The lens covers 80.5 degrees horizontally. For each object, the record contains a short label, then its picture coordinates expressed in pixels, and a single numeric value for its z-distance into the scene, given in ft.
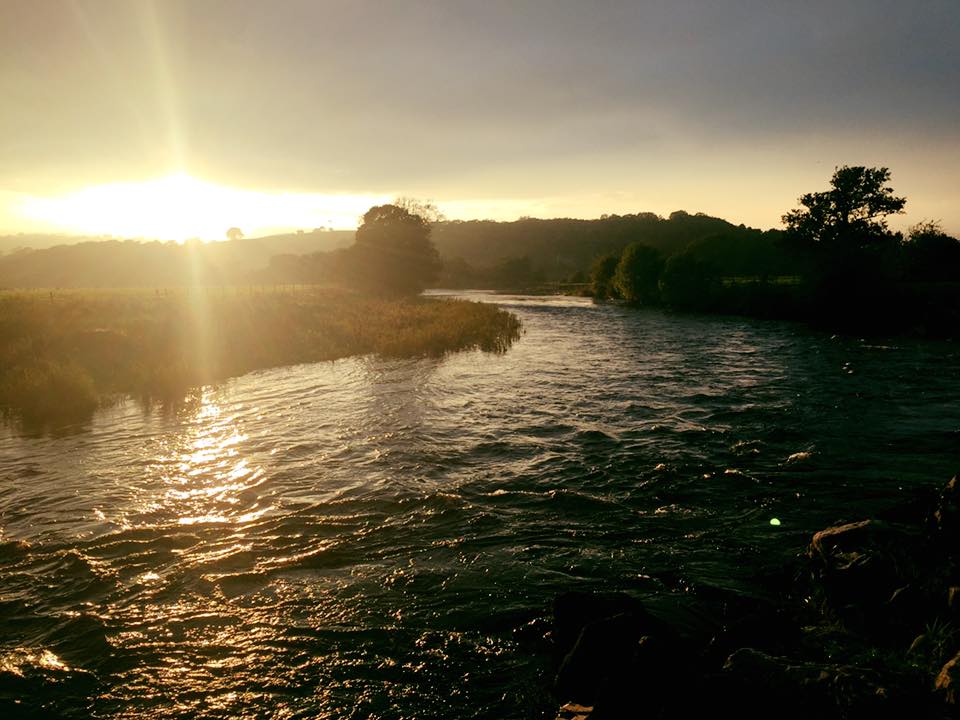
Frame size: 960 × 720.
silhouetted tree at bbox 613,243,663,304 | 315.99
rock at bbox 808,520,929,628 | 24.57
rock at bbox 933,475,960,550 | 28.63
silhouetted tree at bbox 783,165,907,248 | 259.60
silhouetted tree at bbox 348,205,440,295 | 339.98
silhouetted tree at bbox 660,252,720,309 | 265.13
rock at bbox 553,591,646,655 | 24.45
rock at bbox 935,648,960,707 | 15.87
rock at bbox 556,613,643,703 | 21.13
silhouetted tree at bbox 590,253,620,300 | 378.32
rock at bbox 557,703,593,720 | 19.92
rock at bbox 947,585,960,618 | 22.34
